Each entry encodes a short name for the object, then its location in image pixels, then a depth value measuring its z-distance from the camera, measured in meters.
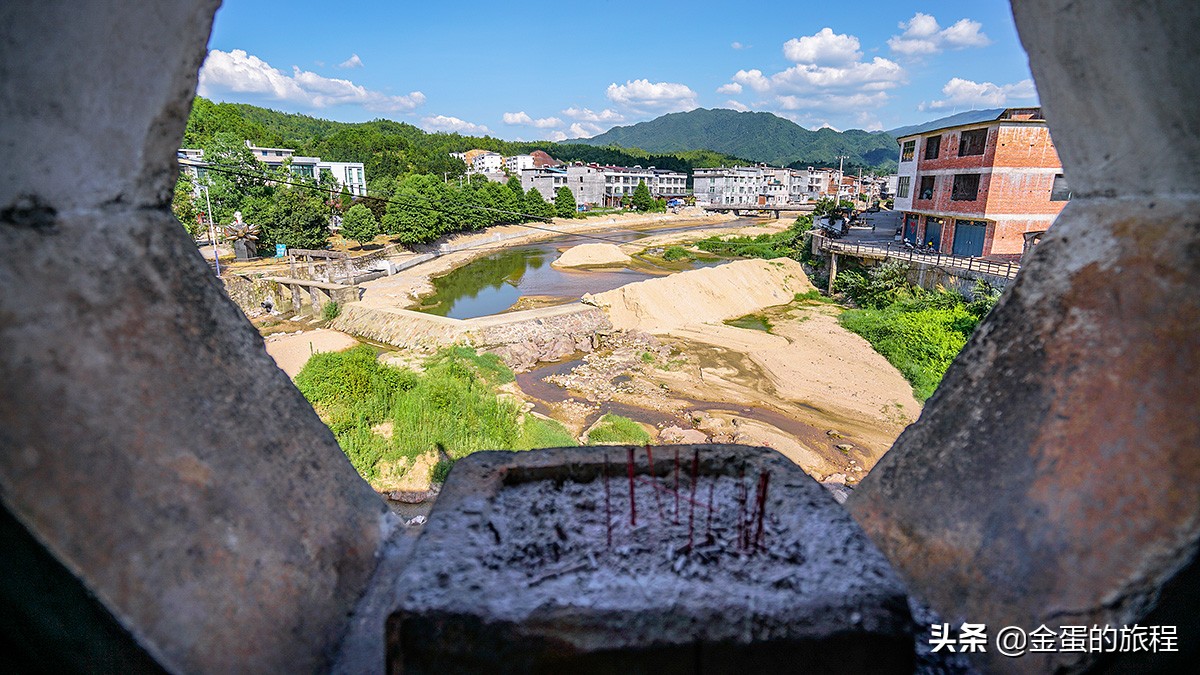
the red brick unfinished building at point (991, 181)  20.08
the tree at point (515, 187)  47.76
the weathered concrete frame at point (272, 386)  1.47
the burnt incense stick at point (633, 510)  2.41
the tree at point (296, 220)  28.39
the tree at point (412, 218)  34.38
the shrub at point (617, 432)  13.16
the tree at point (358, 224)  32.06
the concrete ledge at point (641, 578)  1.75
